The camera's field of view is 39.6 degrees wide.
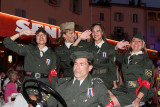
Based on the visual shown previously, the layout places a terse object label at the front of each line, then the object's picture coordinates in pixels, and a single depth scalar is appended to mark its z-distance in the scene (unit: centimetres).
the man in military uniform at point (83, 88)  343
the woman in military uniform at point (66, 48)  531
